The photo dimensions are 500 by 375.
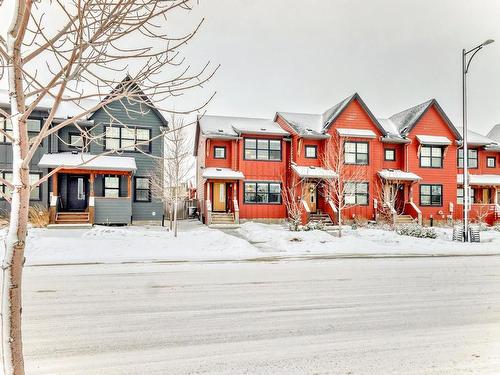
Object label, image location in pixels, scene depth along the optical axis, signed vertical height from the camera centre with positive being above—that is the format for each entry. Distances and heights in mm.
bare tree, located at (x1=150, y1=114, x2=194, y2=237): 20578 +1267
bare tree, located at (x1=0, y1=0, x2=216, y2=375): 2447 +484
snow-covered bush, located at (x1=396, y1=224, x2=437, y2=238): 21820 -2248
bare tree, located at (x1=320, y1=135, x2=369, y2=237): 27875 +1685
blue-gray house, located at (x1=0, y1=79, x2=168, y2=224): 22734 +1199
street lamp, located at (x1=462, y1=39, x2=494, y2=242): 19198 +3519
